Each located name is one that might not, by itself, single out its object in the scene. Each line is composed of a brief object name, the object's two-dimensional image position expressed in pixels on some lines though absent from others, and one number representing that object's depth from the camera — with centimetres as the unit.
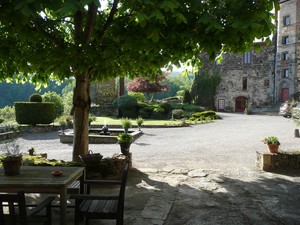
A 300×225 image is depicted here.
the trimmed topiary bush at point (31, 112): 1878
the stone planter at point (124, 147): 791
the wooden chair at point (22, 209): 281
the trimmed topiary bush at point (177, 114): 2619
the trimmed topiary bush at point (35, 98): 1977
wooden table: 358
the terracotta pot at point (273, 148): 788
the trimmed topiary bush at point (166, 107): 2794
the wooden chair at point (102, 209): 354
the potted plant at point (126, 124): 1519
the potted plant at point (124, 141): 802
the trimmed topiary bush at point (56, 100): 2584
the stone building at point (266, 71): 3541
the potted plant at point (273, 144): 788
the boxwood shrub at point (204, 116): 2539
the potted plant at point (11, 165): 396
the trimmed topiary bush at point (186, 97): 3722
